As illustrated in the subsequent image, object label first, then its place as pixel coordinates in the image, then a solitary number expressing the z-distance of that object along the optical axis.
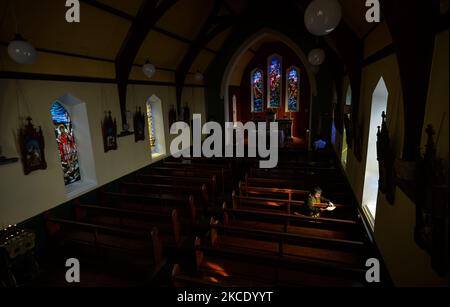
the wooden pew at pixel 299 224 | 4.51
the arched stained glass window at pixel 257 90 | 16.28
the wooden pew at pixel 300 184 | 6.29
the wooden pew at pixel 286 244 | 3.73
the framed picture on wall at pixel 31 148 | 4.83
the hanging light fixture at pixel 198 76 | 9.57
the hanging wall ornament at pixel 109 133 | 6.97
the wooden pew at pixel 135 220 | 4.89
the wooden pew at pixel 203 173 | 7.86
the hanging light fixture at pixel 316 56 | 5.97
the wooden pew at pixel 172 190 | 6.32
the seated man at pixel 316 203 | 5.03
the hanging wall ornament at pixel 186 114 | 11.49
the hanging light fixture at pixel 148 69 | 6.60
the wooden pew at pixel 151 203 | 5.59
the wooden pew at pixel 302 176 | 6.52
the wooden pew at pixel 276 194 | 5.69
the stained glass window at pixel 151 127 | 9.74
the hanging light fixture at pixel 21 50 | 3.59
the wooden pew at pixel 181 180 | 6.98
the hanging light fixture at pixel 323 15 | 2.70
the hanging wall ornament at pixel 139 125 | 8.25
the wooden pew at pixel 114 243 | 4.27
